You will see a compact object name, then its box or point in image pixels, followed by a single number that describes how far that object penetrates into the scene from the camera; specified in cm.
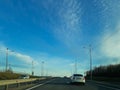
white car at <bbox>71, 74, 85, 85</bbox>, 1465
